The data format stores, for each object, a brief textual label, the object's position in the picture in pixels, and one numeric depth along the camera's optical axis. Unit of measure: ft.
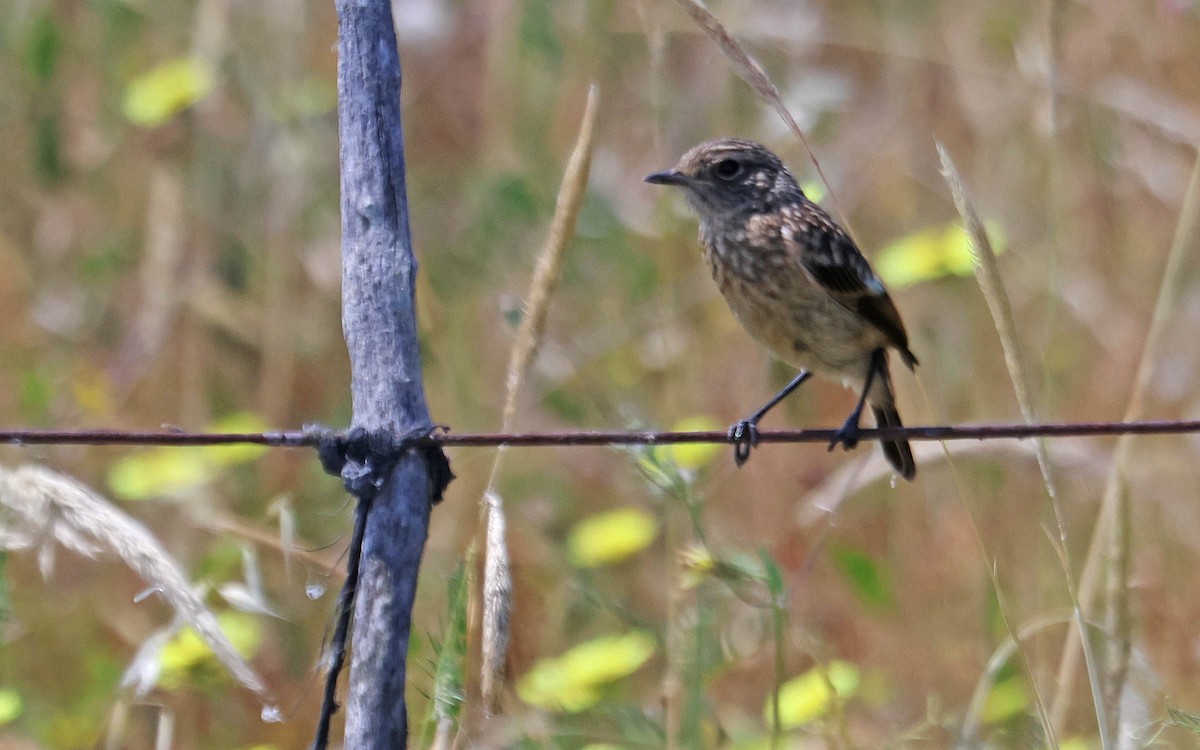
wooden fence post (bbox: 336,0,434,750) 11.99
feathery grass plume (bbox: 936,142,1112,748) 13.64
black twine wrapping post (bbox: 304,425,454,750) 11.77
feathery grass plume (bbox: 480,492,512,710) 12.32
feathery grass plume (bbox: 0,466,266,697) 13.96
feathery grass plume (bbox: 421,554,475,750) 12.46
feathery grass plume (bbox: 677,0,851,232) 13.74
